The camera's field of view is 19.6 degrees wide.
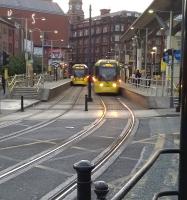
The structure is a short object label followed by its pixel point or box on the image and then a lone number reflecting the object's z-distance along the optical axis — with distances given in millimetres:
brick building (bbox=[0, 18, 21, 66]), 96438
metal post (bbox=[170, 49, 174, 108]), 32053
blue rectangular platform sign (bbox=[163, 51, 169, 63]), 34559
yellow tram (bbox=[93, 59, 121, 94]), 50594
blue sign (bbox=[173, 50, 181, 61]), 33200
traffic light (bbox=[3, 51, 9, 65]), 33594
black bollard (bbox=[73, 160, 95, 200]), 4031
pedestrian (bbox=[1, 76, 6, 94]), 43812
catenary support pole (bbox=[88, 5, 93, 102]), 40447
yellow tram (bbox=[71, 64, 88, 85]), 77156
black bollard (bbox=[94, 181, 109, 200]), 3938
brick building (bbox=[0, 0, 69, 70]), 139500
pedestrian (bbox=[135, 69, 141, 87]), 48844
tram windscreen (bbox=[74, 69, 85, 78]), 76938
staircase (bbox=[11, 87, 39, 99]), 42156
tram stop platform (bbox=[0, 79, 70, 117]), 31797
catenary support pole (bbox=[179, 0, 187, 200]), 3902
